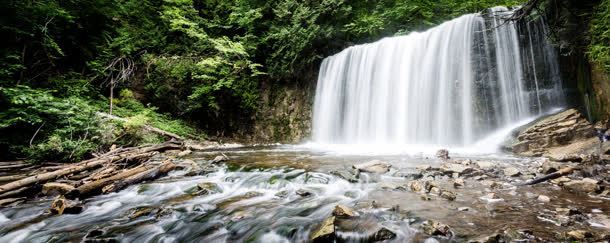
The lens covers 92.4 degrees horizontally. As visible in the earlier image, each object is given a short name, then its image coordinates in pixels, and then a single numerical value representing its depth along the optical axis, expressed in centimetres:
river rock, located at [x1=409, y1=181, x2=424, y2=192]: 435
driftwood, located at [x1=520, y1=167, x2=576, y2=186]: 434
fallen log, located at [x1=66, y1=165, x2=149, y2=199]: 455
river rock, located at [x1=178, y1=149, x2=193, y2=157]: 871
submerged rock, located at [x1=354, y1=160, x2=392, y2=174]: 567
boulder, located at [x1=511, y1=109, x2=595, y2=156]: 646
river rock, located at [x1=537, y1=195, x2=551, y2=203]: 356
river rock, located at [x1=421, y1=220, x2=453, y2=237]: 281
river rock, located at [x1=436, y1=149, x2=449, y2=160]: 686
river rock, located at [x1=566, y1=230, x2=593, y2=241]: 250
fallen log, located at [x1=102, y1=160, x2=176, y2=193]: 494
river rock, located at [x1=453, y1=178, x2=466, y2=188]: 444
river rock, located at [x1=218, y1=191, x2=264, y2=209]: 427
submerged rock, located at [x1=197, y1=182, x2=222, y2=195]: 486
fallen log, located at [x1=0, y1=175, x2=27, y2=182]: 568
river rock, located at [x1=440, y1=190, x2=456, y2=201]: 386
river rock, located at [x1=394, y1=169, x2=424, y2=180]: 515
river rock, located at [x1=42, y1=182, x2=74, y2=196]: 484
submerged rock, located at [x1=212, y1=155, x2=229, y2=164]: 728
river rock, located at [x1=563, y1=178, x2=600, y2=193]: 373
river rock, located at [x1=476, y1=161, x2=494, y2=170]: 538
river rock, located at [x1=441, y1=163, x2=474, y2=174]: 513
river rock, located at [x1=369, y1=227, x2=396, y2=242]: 284
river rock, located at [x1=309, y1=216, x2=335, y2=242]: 287
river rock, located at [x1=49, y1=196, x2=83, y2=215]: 398
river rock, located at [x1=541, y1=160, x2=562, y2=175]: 470
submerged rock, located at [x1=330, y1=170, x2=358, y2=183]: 516
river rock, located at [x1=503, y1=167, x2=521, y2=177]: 479
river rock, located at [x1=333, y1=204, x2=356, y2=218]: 339
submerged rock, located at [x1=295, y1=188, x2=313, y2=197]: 453
